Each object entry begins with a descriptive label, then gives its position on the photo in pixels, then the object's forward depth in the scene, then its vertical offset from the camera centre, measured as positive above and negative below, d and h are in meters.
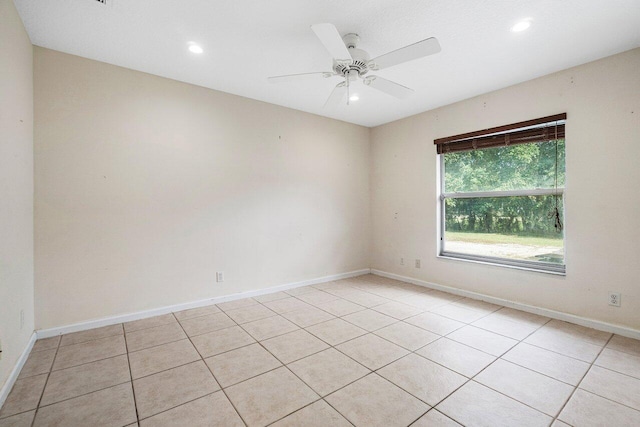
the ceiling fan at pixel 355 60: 1.86 +1.12
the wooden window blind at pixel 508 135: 3.00 +0.87
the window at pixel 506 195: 3.08 +0.17
